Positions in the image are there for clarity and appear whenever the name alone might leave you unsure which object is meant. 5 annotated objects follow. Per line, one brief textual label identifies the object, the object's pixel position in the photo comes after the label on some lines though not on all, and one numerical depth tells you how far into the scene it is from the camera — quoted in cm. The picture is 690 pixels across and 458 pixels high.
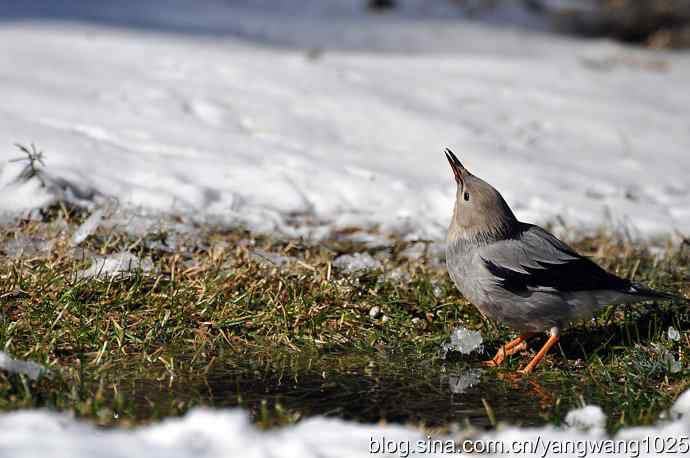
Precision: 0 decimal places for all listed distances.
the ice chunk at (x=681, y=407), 660
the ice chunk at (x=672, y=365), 776
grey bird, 829
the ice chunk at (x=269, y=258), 998
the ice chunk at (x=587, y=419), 644
